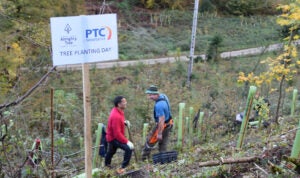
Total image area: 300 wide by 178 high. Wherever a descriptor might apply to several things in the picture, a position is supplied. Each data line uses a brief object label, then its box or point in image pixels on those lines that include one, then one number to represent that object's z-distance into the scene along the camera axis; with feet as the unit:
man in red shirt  21.62
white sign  12.22
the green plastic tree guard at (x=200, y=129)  30.68
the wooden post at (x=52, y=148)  13.58
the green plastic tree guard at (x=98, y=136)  23.64
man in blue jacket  24.39
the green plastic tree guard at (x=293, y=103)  29.97
